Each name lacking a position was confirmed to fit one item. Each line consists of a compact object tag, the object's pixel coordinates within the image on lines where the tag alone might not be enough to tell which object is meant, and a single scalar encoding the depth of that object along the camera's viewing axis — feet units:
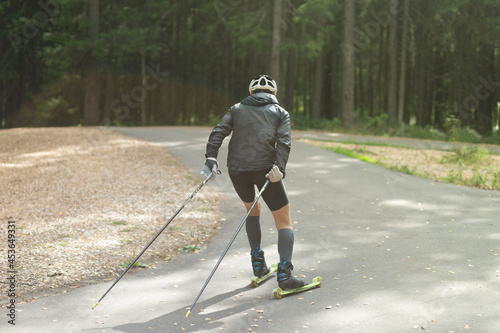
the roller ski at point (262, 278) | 17.83
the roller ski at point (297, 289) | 16.61
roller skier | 17.12
